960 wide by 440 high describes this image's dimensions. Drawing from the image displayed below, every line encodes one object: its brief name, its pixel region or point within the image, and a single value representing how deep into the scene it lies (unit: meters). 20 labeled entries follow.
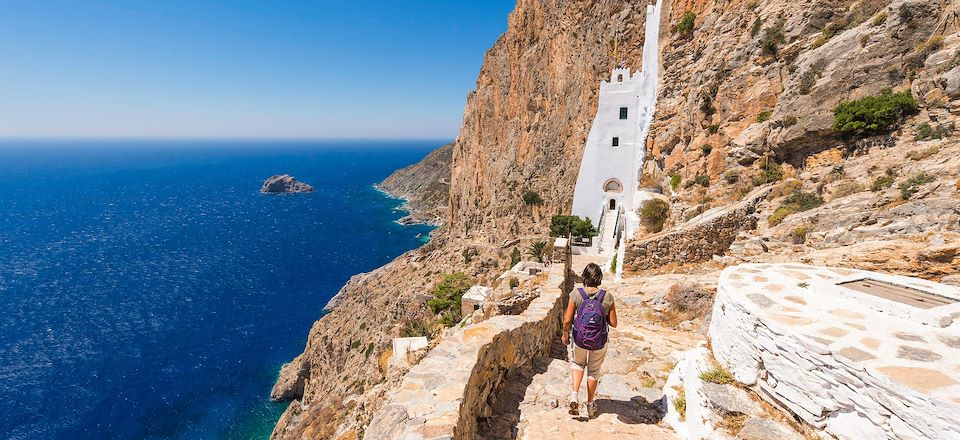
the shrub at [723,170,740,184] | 17.59
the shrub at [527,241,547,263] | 30.61
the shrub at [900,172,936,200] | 10.35
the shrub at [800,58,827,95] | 15.87
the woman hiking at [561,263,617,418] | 5.27
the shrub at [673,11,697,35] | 24.45
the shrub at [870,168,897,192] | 11.38
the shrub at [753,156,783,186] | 15.92
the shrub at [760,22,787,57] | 18.42
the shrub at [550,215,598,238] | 29.16
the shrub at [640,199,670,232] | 20.50
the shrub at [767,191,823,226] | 12.99
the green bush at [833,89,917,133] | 12.95
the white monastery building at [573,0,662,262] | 28.25
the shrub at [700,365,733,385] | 4.49
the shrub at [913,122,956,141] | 11.69
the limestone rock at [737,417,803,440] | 3.75
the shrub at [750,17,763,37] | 19.53
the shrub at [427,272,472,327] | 21.91
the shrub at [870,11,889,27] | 14.62
